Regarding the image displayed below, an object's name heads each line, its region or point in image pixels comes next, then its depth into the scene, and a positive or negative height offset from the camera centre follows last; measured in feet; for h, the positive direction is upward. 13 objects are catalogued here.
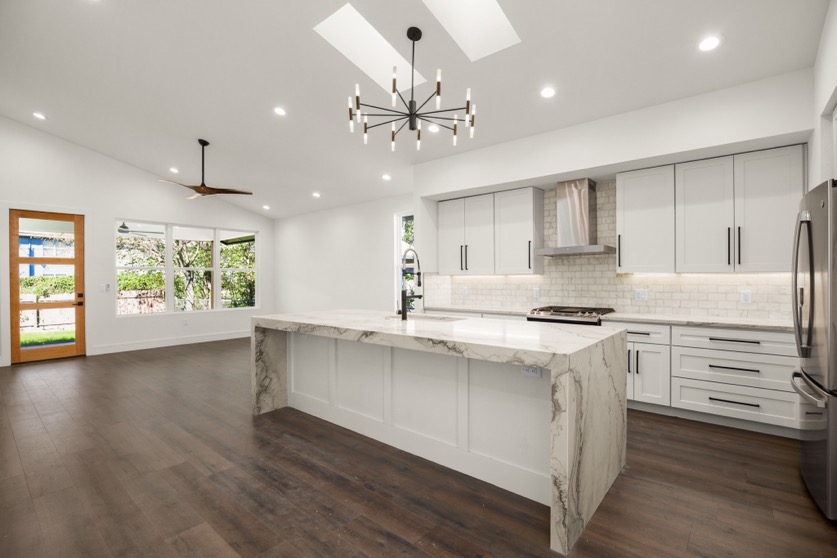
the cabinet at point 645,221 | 12.29 +1.86
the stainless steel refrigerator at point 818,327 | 6.38 -0.94
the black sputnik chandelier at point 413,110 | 8.14 +3.83
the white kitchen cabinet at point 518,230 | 15.19 +1.93
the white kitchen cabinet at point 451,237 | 17.30 +1.93
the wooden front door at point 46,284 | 19.86 -0.08
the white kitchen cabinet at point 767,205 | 10.46 +1.98
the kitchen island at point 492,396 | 5.85 -2.47
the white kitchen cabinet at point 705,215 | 11.32 +1.85
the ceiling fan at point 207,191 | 17.64 +4.22
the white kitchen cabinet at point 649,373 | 11.41 -2.94
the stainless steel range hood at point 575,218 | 13.78 +2.18
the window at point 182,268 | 23.88 +0.91
